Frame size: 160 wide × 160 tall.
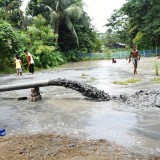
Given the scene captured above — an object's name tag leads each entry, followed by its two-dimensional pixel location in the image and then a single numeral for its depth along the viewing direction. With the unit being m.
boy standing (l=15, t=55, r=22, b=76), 18.16
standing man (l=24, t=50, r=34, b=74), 17.00
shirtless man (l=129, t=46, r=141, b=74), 15.05
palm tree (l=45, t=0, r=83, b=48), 34.81
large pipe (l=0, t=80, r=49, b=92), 8.30
